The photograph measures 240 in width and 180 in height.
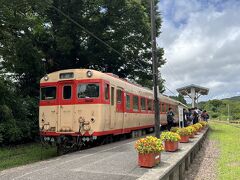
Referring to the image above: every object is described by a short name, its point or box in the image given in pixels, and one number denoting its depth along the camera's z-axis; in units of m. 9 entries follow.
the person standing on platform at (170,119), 12.23
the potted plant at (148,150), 4.91
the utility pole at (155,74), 8.05
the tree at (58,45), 9.87
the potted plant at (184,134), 8.42
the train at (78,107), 7.67
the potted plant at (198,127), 11.67
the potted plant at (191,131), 8.97
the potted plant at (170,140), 6.54
